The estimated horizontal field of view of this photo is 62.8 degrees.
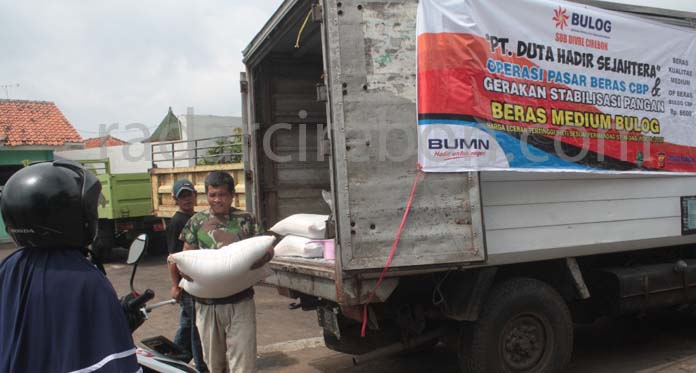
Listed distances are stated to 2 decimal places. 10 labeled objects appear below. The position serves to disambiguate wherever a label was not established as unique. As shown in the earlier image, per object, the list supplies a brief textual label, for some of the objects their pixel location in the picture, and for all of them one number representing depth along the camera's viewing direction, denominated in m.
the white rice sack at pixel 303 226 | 4.32
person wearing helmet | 1.56
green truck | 11.29
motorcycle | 2.19
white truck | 3.40
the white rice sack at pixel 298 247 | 4.22
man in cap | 4.33
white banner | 3.50
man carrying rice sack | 3.45
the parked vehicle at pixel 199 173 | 7.86
